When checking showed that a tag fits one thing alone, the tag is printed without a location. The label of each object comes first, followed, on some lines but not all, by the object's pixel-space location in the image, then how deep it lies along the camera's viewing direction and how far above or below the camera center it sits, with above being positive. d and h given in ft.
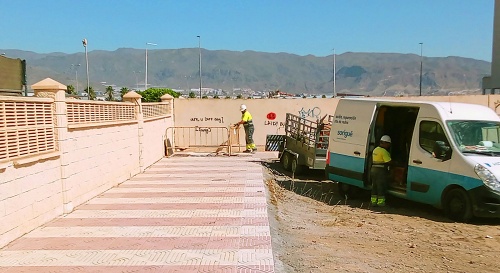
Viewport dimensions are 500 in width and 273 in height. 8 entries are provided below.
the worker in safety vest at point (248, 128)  59.82 -3.42
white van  28.37 -3.39
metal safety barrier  65.87 -5.06
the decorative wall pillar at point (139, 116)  46.47 -1.48
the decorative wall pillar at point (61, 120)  27.89 -1.10
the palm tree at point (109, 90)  242.37 +5.36
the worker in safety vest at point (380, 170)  34.09 -4.89
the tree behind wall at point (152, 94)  152.93 +2.12
